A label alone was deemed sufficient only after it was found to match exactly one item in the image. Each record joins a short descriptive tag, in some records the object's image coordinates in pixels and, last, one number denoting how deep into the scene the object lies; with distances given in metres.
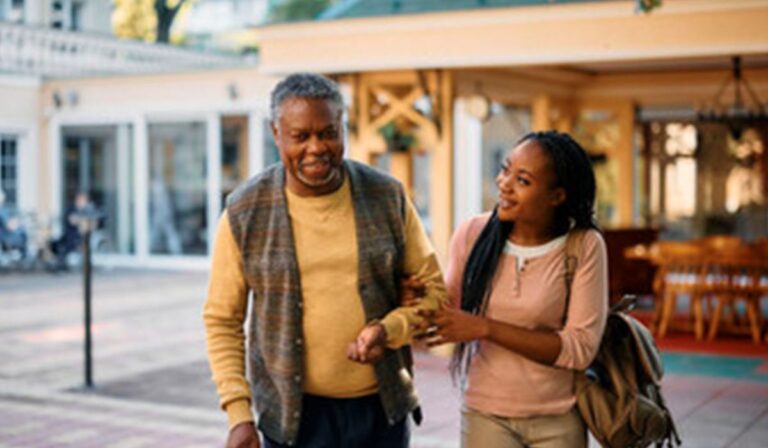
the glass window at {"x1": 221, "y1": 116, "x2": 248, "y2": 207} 18.16
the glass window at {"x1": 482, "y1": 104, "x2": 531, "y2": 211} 18.94
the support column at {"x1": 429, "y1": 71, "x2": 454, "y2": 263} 9.74
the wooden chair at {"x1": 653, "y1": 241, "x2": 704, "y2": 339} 10.10
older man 2.80
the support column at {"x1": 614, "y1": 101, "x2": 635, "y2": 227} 13.77
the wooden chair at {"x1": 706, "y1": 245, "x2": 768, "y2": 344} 9.93
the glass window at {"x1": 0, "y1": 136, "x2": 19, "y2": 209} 19.06
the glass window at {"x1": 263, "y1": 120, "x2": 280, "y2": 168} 17.81
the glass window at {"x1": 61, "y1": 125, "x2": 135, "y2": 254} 19.11
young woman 2.95
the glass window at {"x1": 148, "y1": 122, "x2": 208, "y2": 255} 18.55
